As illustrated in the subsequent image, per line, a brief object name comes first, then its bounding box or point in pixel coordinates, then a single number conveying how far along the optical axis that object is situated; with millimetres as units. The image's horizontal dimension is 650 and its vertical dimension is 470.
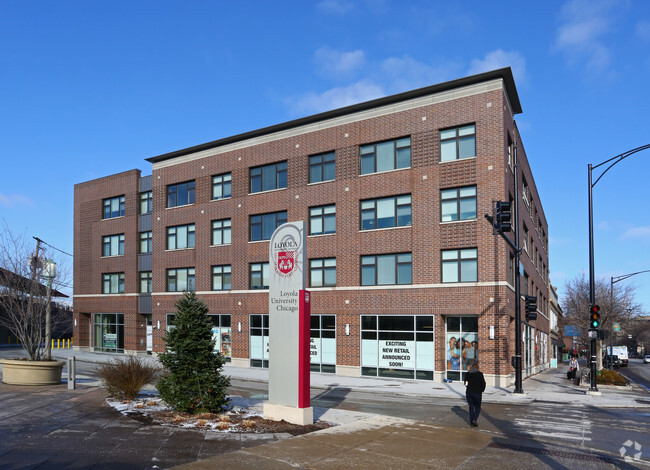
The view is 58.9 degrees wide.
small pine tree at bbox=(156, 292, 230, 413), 14945
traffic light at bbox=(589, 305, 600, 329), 24438
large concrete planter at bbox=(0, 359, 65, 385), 21031
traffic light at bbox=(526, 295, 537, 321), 25250
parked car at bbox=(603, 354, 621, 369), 57969
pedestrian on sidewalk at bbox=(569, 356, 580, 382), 30908
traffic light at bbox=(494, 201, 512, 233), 20906
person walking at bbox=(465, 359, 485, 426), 15133
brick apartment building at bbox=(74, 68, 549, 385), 27625
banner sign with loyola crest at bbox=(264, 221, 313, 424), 14133
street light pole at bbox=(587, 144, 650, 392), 23844
